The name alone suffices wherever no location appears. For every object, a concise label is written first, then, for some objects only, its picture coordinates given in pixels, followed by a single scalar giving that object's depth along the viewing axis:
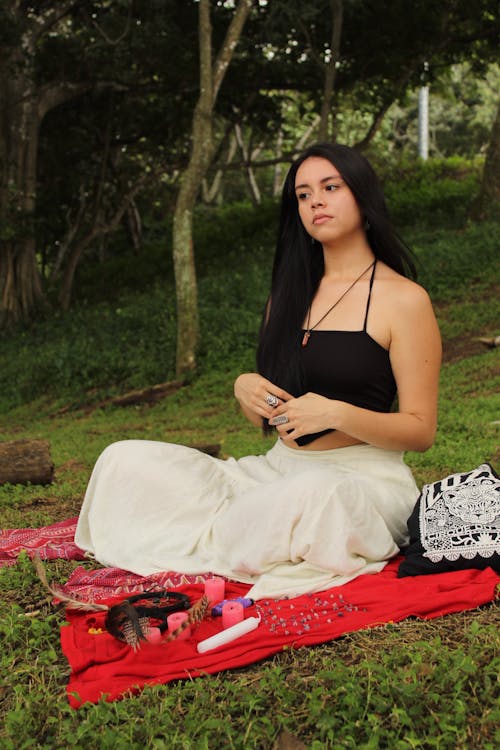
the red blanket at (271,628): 3.13
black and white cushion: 3.63
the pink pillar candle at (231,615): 3.42
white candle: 3.27
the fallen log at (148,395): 11.82
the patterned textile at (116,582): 3.92
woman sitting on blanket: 3.66
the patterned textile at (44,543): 4.53
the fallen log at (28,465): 6.86
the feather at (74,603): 3.62
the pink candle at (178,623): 3.36
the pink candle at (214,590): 3.67
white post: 24.12
